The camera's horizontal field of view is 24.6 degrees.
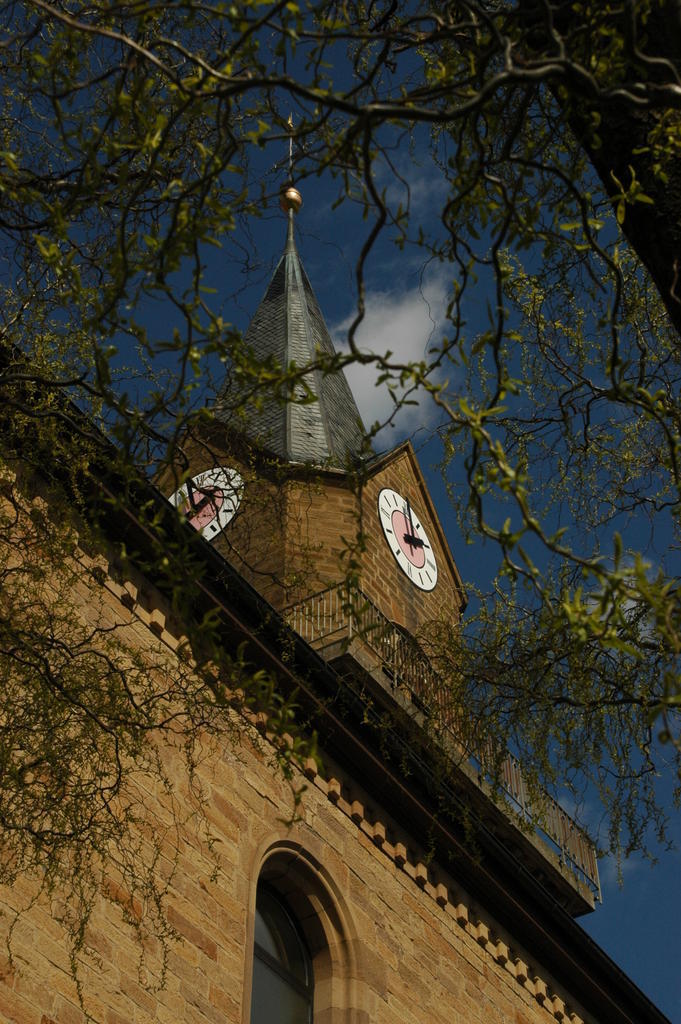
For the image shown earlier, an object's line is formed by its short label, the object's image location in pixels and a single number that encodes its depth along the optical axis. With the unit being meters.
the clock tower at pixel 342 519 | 17.61
